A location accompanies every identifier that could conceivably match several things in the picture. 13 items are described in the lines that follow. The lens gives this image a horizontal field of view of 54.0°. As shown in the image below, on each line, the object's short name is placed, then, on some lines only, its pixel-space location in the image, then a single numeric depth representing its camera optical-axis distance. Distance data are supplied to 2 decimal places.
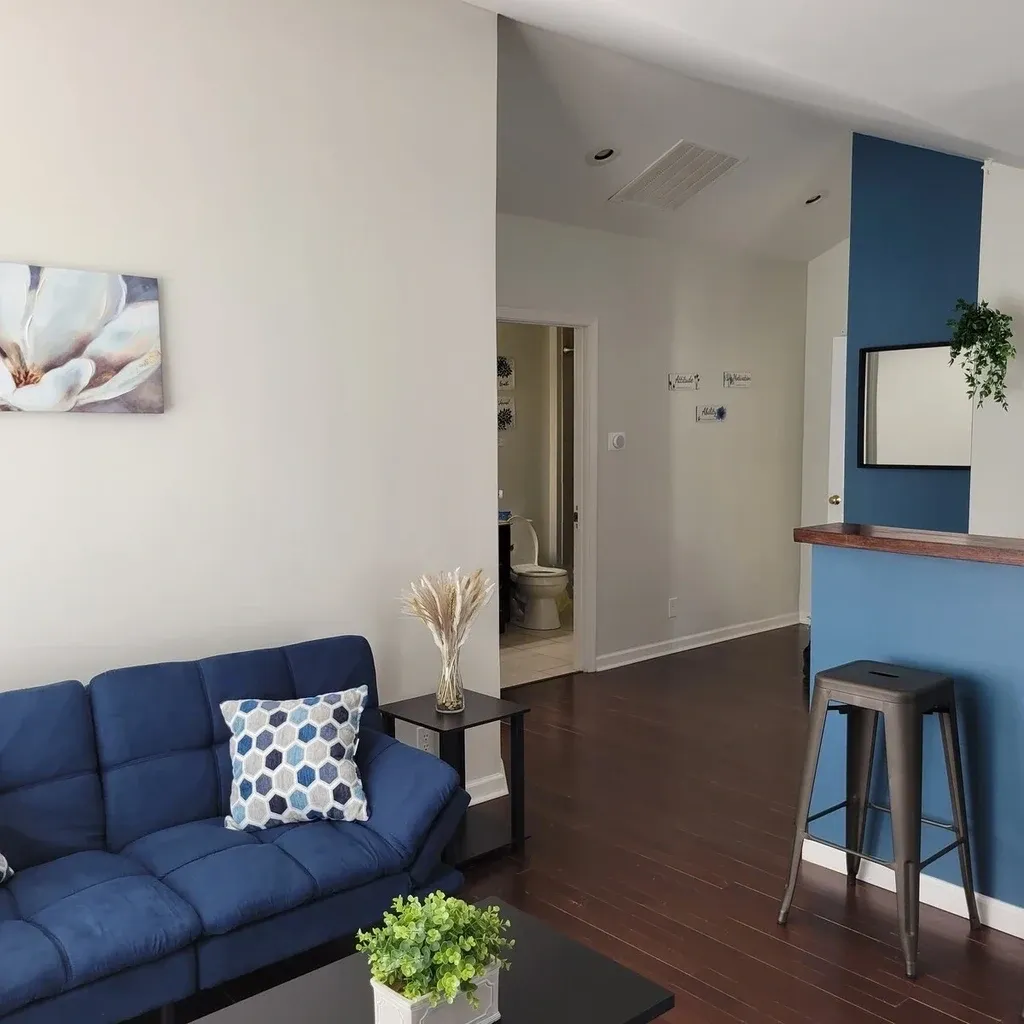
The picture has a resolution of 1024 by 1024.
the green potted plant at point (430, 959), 1.68
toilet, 7.03
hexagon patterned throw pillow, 2.77
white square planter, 1.69
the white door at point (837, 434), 6.34
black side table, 3.30
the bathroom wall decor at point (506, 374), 7.68
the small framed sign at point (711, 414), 6.45
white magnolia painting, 2.72
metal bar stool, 2.73
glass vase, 3.39
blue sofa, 2.20
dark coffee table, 1.88
